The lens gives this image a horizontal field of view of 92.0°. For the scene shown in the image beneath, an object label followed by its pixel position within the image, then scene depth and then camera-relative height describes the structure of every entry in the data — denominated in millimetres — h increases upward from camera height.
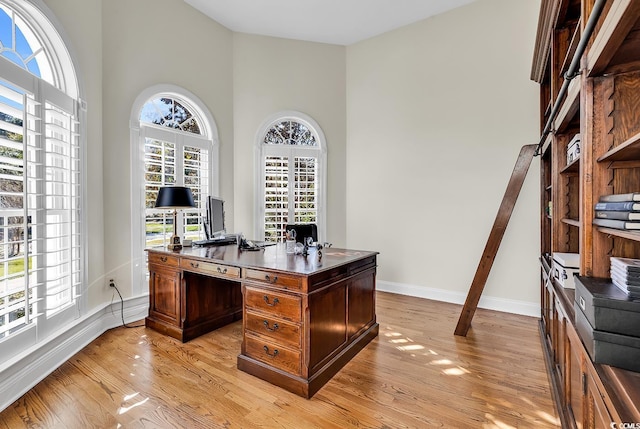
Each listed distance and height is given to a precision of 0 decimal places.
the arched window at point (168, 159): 3479 +667
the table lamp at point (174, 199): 3066 +132
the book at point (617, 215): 1036 -11
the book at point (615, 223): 1035 -42
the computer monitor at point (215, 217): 3131 -51
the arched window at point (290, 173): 4691 +607
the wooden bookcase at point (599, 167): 952 +194
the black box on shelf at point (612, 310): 978 -323
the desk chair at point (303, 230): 3059 -180
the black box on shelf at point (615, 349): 961 -442
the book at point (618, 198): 1043 +52
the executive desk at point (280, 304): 2133 -759
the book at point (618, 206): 1035 +22
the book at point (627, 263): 1040 -188
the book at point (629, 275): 1032 -217
